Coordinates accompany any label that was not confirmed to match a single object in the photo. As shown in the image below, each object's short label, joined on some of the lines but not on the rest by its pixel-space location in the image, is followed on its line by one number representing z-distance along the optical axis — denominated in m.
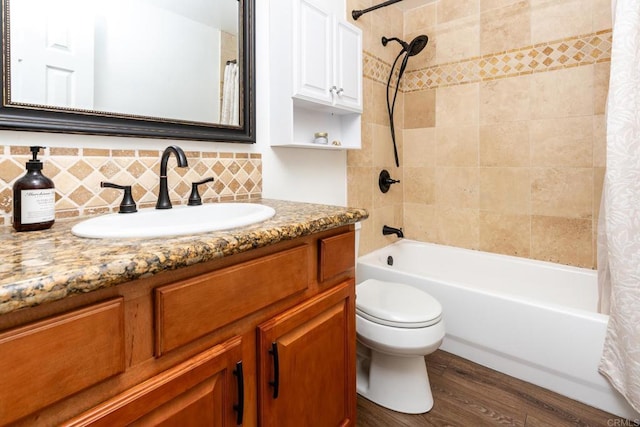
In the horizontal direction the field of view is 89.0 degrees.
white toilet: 1.31
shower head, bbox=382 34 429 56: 2.02
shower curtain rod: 1.90
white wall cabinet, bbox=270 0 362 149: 1.41
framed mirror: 0.86
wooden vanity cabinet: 0.50
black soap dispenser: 0.76
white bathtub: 1.40
